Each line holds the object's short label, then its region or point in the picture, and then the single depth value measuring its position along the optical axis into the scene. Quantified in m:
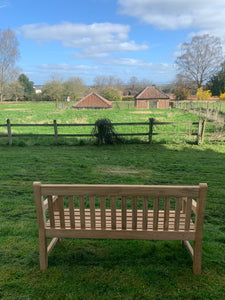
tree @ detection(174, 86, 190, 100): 43.72
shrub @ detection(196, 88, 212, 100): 38.53
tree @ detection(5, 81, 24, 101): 46.17
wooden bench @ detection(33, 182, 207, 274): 2.29
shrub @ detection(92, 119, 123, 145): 10.12
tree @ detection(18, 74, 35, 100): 49.97
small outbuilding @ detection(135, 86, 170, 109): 36.13
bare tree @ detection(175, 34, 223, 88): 45.59
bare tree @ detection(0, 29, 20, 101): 45.18
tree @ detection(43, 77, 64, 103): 38.36
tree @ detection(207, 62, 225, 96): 41.41
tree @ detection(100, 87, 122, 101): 34.03
